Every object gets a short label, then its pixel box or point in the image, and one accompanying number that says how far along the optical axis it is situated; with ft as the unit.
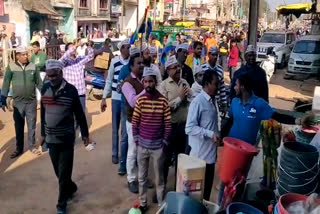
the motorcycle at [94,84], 38.19
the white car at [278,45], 67.97
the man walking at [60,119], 14.49
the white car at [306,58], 58.29
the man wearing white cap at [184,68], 18.92
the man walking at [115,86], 19.21
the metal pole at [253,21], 30.32
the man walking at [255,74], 18.88
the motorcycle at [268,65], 50.71
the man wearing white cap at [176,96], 15.53
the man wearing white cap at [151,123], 13.66
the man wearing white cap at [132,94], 15.81
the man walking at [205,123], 12.85
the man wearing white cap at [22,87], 20.68
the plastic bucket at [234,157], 11.31
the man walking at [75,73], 24.19
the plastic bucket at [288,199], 8.61
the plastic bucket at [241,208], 9.46
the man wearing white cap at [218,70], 18.24
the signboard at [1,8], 71.44
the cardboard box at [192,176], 10.75
